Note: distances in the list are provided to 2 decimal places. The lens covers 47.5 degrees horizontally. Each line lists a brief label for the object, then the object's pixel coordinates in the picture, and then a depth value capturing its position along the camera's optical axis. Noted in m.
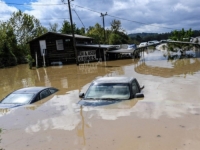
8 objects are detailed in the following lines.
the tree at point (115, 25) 75.62
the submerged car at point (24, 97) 9.56
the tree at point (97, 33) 65.69
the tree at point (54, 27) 75.24
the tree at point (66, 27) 60.86
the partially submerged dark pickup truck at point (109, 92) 8.20
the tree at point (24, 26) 57.97
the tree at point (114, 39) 69.00
